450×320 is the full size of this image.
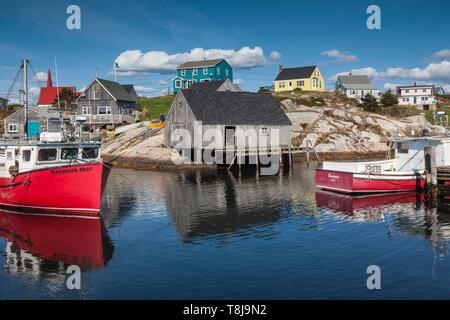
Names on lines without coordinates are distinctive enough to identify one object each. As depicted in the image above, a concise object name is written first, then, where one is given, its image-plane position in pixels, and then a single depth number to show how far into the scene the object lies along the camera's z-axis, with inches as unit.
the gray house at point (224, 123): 2046.0
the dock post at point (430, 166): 1232.2
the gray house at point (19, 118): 2709.2
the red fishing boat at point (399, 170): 1277.1
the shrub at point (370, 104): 3078.2
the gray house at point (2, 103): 4018.5
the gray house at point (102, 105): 2829.7
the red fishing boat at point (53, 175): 1004.6
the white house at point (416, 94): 4220.0
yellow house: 3690.9
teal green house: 3595.0
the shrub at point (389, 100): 3282.5
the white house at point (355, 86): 4128.9
